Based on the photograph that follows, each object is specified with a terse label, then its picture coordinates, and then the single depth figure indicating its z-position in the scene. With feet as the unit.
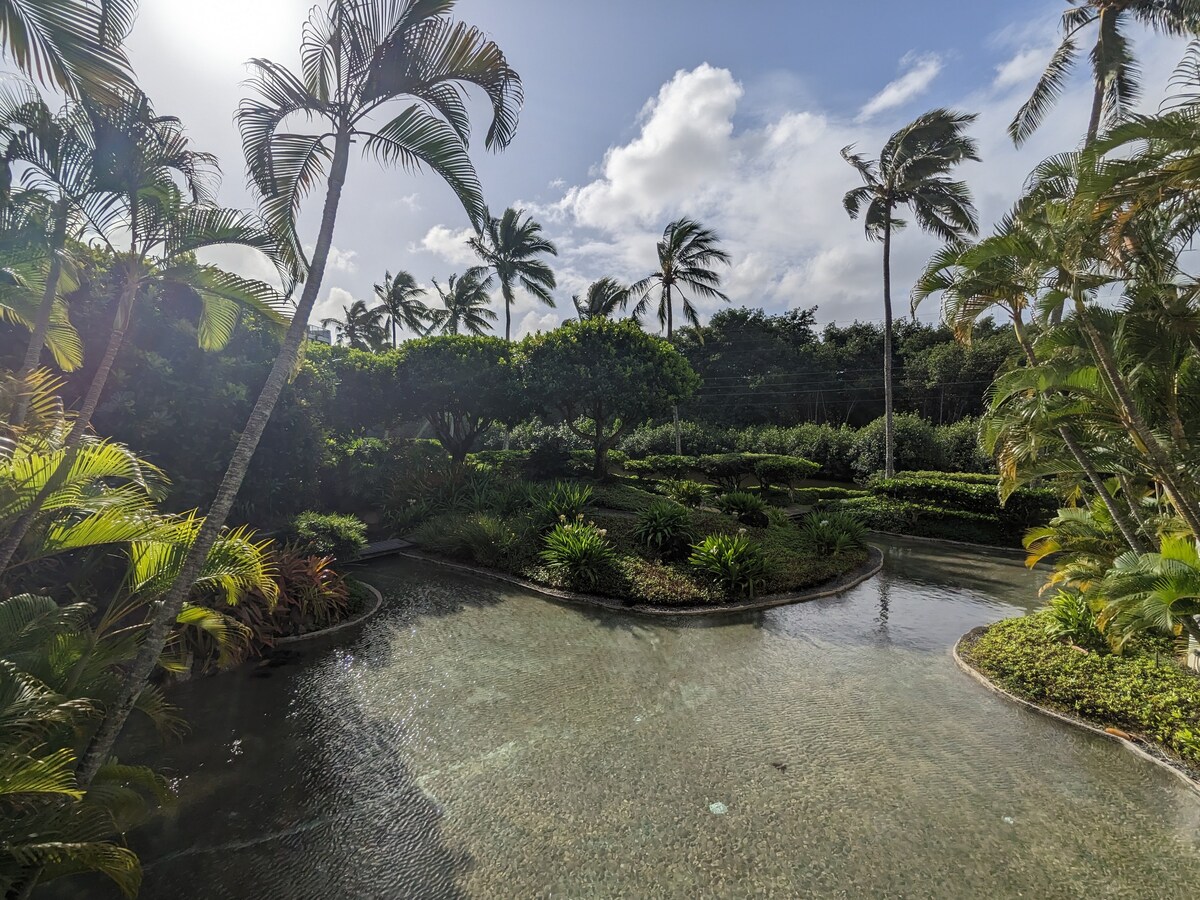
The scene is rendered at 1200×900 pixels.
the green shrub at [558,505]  35.54
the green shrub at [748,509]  41.83
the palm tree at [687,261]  70.79
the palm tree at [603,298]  84.02
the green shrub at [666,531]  32.09
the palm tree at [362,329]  130.72
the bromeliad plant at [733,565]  27.20
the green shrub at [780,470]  57.93
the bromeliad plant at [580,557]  28.22
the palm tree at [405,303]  116.16
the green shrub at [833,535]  34.71
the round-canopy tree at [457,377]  54.03
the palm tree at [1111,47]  31.24
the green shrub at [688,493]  51.55
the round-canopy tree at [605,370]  53.83
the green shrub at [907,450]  63.77
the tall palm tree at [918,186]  50.11
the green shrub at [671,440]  83.35
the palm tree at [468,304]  91.56
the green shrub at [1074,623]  18.95
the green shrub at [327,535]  29.55
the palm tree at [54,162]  12.67
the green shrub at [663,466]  67.15
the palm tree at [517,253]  77.25
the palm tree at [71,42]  9.33
